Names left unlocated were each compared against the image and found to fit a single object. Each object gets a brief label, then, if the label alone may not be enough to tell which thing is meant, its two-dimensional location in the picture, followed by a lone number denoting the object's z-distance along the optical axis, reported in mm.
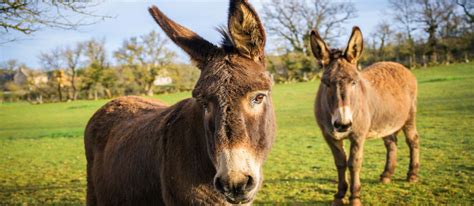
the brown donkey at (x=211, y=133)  2225
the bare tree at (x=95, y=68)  63969
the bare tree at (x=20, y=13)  6848
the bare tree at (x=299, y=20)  53750
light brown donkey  5738
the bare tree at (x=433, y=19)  49156
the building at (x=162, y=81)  63906
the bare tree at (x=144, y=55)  62478
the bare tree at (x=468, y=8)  46144
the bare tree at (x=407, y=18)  52888
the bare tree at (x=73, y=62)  64500
